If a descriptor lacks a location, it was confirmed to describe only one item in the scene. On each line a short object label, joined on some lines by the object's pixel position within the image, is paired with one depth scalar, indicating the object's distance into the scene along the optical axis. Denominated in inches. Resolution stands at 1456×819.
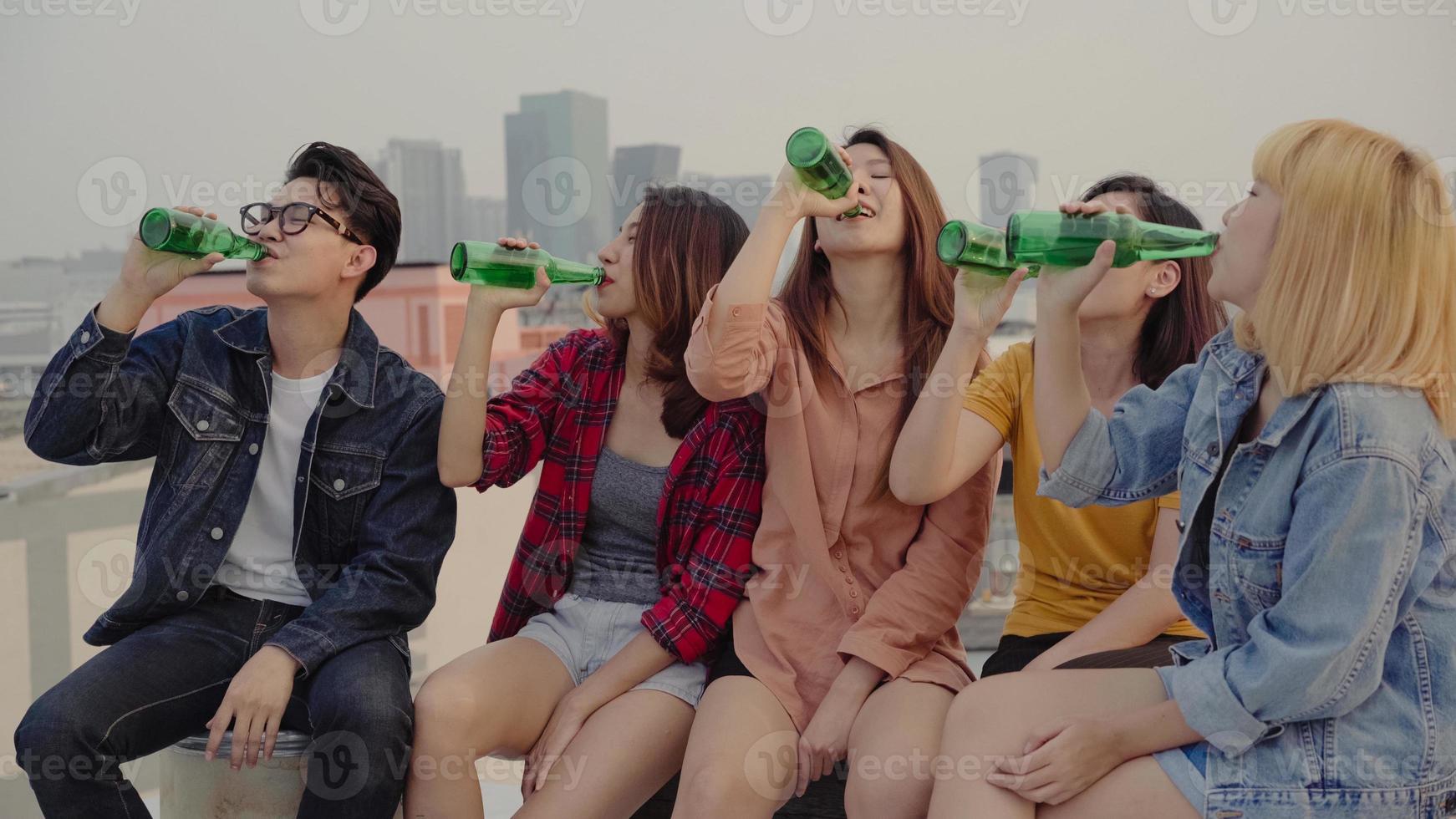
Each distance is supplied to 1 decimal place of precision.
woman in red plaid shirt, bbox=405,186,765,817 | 63.2
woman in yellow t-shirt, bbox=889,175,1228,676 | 62.9
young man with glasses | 60.7
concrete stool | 63.9
